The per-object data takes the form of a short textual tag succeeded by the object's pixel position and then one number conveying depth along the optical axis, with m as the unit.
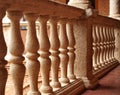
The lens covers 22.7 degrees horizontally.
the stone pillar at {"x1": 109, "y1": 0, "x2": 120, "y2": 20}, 6.06
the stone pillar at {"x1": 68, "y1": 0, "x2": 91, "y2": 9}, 3.35
